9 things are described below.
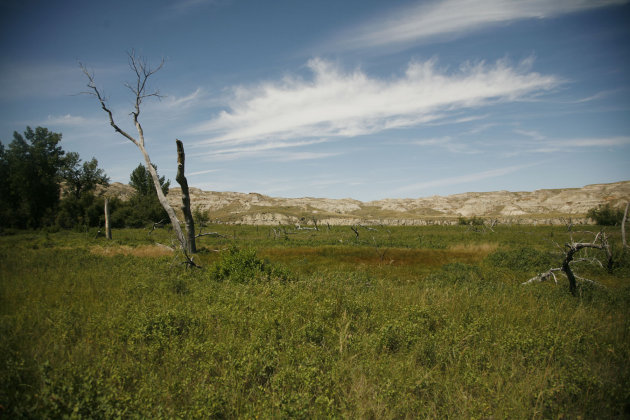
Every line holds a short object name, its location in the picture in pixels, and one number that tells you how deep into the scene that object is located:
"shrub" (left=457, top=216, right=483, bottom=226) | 71.47
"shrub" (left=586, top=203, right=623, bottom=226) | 57.44
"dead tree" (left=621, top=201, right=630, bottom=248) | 18.61
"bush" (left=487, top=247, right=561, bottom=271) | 18.05
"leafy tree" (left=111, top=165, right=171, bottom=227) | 53.91
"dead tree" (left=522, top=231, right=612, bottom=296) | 8.41
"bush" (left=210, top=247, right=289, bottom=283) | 10.90
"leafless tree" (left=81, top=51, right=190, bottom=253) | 16.35
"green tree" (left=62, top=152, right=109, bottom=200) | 53.25
